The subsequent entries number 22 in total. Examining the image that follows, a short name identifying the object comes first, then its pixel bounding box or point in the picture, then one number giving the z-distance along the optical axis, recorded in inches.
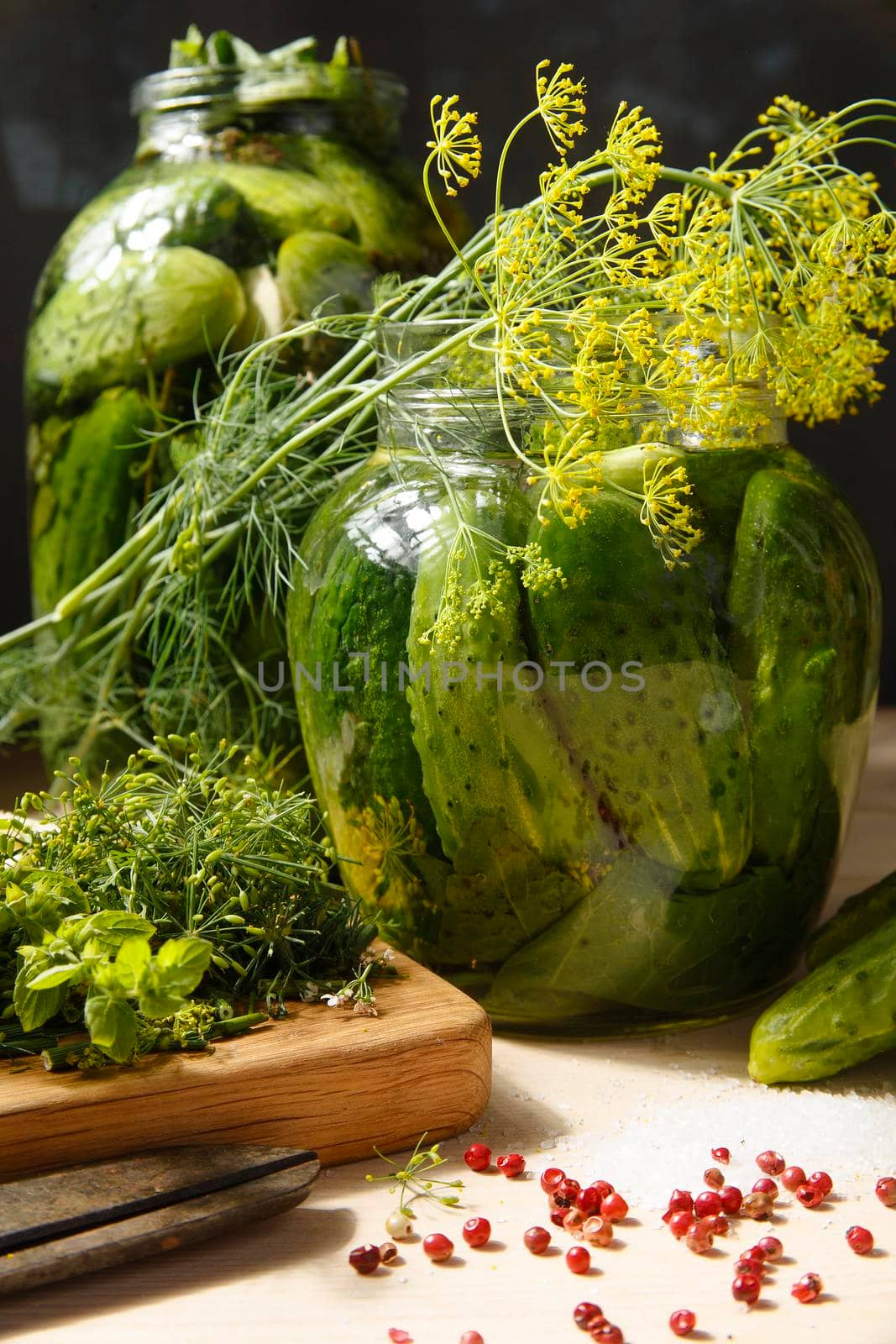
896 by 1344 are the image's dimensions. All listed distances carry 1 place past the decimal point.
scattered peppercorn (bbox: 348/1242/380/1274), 26.1
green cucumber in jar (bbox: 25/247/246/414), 44.5
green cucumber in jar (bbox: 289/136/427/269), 46.2
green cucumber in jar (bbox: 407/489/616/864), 32.6
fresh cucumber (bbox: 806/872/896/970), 37.0
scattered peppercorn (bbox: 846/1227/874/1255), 26.6
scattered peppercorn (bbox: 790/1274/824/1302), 25.2
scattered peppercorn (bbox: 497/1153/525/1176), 29.6
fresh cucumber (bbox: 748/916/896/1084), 32.1
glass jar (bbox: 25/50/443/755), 44.8
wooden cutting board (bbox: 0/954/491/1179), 27.8
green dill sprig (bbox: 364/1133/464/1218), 28.3
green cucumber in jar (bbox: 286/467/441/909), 34.4
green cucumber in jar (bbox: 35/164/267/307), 44.9
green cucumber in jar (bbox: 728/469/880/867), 33.7
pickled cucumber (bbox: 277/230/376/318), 44.7
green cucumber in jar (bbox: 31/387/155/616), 45.8
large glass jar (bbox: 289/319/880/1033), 32.6
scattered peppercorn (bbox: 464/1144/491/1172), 29.8
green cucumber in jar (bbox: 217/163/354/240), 45.0
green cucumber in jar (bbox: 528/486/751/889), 32.4
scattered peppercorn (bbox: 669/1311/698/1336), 24.2
